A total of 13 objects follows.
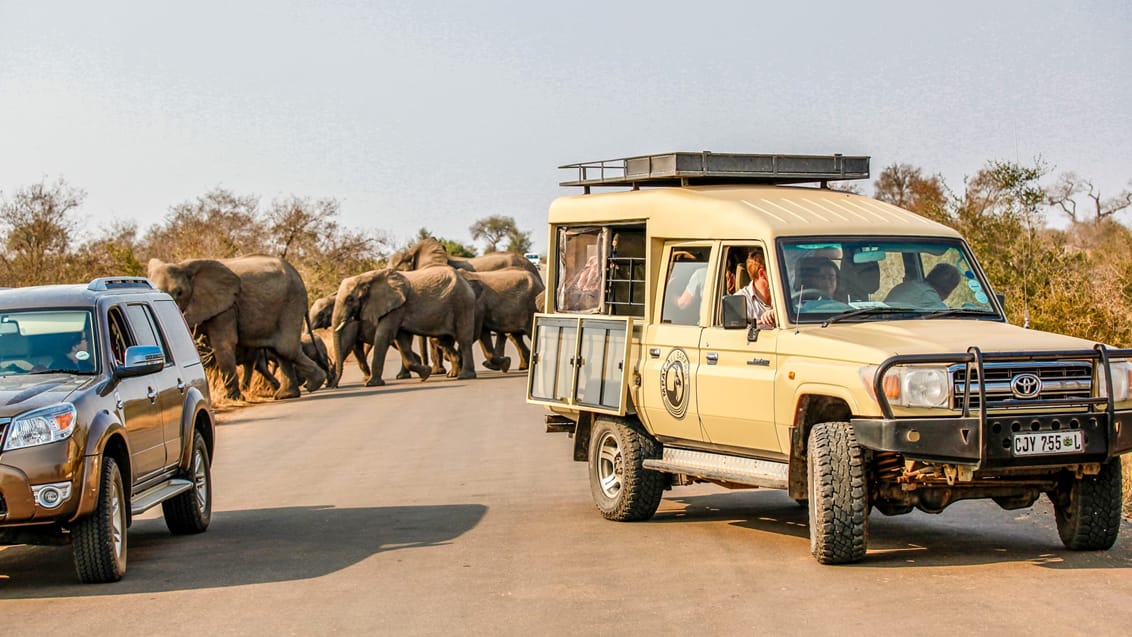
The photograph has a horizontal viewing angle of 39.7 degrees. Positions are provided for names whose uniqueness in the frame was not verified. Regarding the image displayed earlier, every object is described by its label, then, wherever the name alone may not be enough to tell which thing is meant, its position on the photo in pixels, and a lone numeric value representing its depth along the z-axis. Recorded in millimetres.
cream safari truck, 9430
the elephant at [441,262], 41188
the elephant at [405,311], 34562
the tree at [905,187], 52697
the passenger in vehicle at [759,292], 11023
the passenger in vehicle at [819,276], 10820
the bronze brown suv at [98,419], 9500
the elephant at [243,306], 29250
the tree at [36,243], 33625
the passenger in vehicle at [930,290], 10859
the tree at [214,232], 47469
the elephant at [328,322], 35281
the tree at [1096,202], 68638
